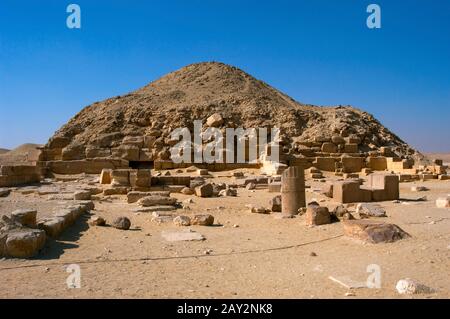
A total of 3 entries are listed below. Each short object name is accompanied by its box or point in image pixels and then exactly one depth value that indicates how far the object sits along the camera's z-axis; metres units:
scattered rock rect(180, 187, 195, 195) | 15.80
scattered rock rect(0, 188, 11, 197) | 14.74
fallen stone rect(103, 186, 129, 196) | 15.39
